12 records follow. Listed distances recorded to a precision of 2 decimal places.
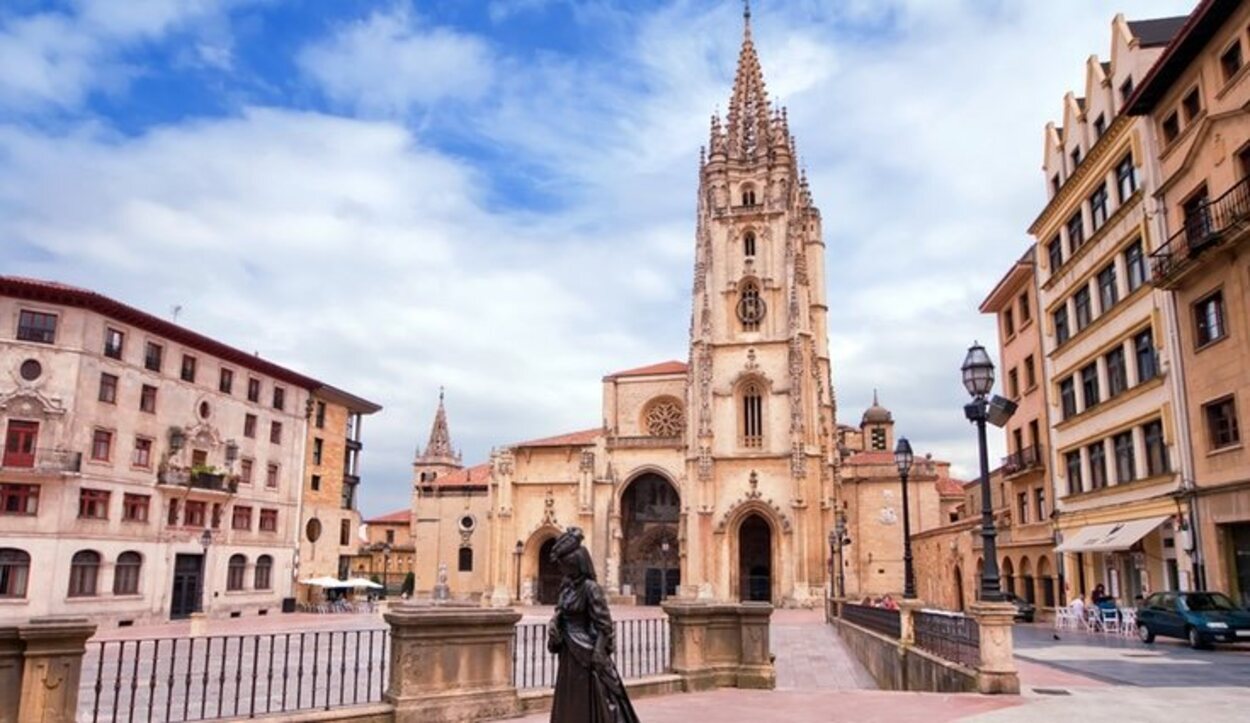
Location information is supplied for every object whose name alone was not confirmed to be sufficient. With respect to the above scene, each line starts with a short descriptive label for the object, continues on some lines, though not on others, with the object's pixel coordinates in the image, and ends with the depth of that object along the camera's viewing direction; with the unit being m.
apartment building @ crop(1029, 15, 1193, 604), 23.62
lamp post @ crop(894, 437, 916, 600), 21.42
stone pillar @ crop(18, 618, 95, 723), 7.07
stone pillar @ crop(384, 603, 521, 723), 9.12
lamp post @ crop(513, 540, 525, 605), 55.66
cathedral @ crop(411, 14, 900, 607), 51.66
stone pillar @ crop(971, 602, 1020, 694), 11.42
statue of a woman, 6.49
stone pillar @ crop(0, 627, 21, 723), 7.02
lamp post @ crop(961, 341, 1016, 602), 12.77
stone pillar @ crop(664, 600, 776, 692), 11.91
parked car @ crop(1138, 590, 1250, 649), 17.34
